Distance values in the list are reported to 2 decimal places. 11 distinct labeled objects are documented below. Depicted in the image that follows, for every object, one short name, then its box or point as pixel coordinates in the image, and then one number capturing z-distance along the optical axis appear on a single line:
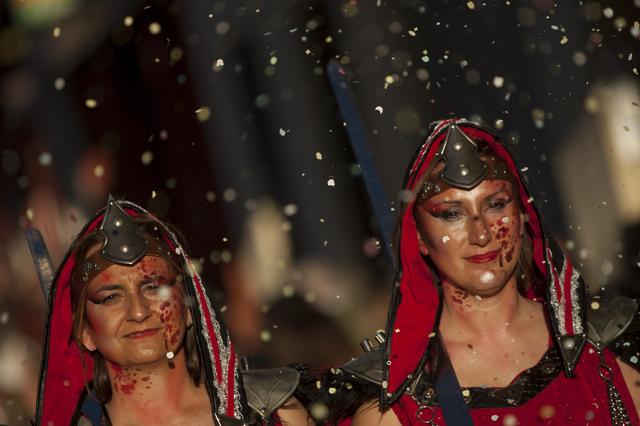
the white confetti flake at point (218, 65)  18.83
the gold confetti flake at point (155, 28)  18.75
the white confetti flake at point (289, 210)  18.95
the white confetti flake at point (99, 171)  18.34
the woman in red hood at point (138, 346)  10.74
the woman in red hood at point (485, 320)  10.63
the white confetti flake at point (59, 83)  18.87
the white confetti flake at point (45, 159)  18.86
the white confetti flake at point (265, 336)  18.72
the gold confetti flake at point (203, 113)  18.73
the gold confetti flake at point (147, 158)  18.52
